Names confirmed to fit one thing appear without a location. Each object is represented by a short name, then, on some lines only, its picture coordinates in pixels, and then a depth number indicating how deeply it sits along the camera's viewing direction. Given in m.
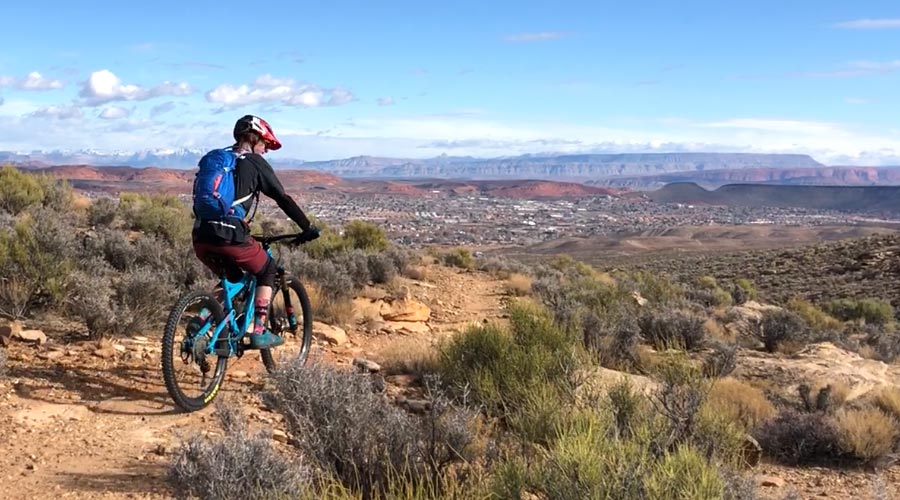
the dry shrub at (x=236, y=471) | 3.09
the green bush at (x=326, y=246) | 14.64
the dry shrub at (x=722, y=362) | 9.71
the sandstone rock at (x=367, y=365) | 7.21
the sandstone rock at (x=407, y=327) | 9.93
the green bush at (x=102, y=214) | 15.01
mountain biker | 5.43
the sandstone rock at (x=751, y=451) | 6.05
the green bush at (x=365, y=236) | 16.67
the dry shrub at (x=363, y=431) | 3.85
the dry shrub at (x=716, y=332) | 13.24
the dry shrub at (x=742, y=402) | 7.38
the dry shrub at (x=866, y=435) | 6.51
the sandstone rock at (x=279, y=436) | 5.13
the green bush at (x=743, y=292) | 24.39
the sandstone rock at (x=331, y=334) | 8.63
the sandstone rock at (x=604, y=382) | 5.59
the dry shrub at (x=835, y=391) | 8.11
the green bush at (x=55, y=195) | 16.70
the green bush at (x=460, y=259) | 18.66
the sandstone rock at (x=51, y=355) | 6.67
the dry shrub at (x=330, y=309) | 9.73
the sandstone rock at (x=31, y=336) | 7.06
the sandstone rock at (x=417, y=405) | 6.19
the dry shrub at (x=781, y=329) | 13.09
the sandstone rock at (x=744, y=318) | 14.80
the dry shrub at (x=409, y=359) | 7.31
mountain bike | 5.36
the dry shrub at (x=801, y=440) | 6.63
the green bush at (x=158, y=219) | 13.95
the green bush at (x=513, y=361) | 5.88
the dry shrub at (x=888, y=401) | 7.96
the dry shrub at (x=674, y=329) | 11.53
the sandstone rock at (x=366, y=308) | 10.17
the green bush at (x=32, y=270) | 7.90
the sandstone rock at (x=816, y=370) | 9.57
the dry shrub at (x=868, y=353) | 13.34
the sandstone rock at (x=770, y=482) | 5.71
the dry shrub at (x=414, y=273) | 14.77
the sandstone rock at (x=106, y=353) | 6.81
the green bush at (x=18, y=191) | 15.28
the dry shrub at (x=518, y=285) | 14.88
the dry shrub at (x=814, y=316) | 19.35
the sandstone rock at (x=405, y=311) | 10.66
